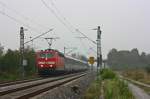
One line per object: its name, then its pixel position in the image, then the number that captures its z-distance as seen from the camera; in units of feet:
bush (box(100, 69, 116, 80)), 166.46
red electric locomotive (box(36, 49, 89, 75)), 170.94
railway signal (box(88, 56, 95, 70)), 139.44
